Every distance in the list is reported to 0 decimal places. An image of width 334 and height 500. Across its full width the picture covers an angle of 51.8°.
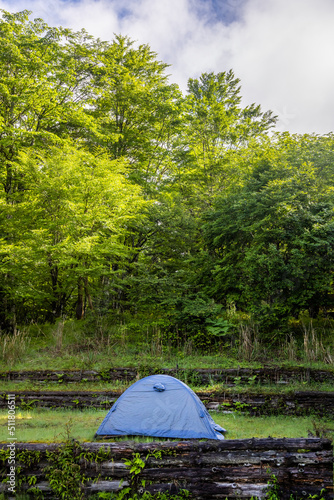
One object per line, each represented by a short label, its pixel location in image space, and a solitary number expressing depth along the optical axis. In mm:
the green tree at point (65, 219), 11844
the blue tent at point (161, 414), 6410
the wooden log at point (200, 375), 9617
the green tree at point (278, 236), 10836
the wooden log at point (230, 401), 8383
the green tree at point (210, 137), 17422
